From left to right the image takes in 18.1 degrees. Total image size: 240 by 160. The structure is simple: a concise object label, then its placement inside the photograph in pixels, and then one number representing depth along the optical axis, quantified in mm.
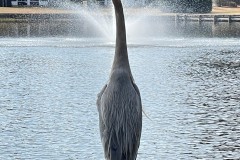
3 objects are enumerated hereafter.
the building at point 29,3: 79000
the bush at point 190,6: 72312
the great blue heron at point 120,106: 6957
